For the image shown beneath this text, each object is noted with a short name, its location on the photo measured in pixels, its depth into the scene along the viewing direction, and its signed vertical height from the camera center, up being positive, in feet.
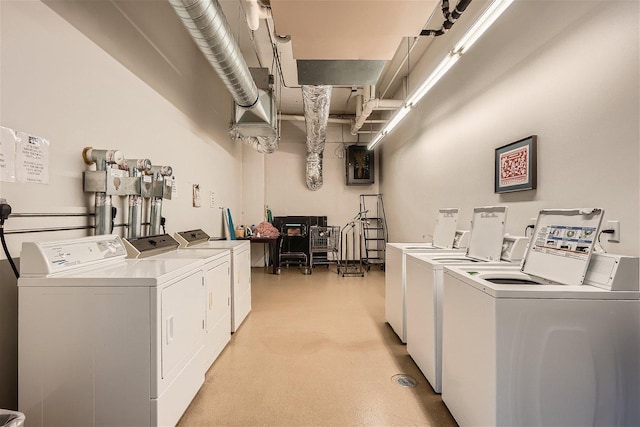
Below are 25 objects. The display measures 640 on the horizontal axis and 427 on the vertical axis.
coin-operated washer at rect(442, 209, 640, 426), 4.10 -1.91
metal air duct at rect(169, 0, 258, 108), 6.28 +4.46
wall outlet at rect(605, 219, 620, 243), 4.93 -0.23
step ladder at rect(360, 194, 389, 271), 22.77 -0.93
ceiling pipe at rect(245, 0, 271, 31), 6.94 +4.97
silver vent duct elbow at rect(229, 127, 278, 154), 15.28 +4.26
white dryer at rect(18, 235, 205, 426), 4.54 -2.02
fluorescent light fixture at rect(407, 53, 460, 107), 7.08 +3.89
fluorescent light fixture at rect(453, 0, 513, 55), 5.24 +3.79
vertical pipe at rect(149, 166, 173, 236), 8.35 +0.40
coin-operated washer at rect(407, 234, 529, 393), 6.47 -1.94
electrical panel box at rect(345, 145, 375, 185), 22.68 +3.94
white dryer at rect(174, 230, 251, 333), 9.83 -1.77
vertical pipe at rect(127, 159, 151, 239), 7.47 +0.36
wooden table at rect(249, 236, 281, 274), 18.85 -2.15
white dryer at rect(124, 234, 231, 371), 7.05 -1.64
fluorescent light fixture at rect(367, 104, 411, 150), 11.07 +4.16
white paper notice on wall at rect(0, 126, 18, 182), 4.59 +0.98
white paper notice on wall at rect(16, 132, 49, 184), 4.86 +0.98
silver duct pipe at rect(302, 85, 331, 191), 13.26 +5.11
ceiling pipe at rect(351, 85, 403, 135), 15.34 +6.03
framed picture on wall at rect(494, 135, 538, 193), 6.84 +1.26
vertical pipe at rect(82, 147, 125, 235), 6.27 +0.47
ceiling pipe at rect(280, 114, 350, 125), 20.59 +7.03
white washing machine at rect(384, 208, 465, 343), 8.91 -1.37
